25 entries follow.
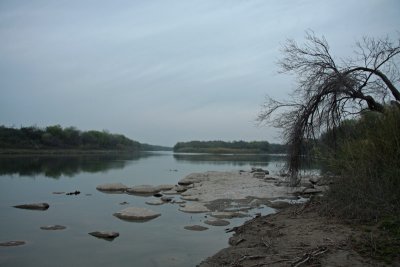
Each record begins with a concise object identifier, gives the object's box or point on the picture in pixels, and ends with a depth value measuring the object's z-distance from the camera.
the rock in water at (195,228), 12.77
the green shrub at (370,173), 8.76
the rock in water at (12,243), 10.36
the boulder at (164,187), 24.37
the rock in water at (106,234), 11.51
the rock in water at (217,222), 13.45
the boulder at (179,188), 23.55
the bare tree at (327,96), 13.38
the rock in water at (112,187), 23.94
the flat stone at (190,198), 19.61
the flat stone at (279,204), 17.14
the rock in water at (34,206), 16.45
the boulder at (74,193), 21.75
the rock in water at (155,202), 18.47
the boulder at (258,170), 37.41
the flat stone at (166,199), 19.25
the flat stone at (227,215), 14.63
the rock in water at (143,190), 23.09
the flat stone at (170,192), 22.71
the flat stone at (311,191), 20.16
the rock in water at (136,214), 14.48
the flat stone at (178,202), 18.81
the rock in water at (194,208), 16.22
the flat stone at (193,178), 26.95
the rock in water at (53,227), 12.52
